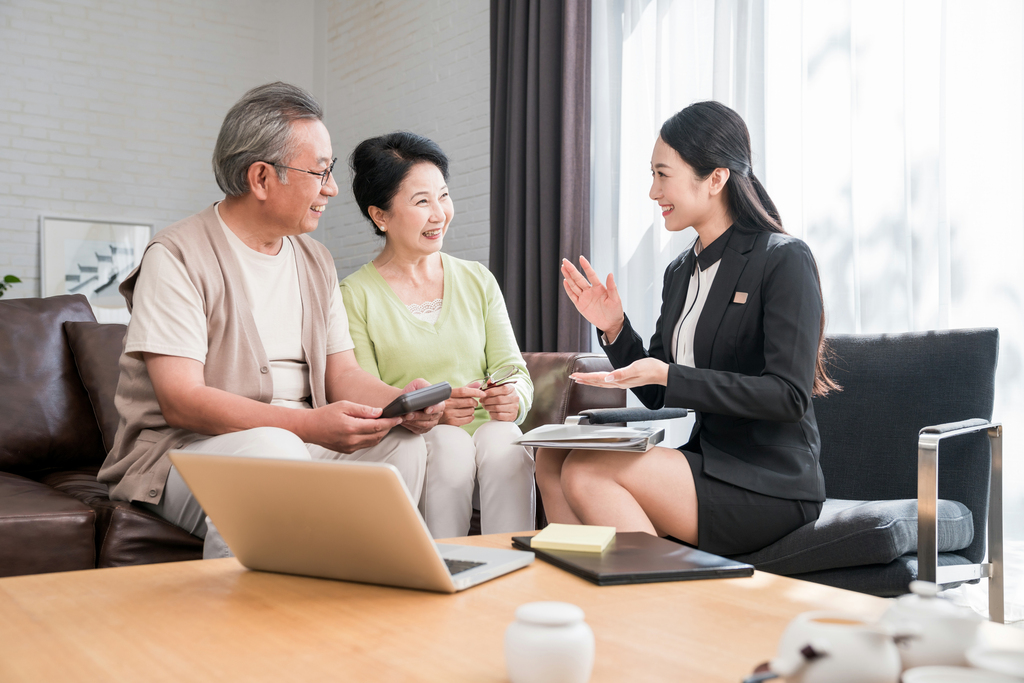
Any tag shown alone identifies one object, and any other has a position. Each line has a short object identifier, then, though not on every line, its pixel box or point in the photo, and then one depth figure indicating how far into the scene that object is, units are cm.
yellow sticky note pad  113
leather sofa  228
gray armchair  157
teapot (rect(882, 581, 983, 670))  62
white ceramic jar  67
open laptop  90
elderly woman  201
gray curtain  371
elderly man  163
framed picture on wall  493
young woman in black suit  163
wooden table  74
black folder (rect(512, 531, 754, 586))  101
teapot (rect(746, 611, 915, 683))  58
